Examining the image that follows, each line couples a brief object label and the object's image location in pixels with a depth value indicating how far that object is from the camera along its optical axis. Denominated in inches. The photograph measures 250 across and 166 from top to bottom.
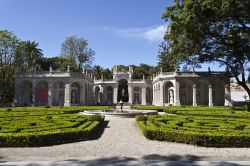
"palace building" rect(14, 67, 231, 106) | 1505.3
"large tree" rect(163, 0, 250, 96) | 860.8
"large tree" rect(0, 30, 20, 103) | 1541.4
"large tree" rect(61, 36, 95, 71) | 1883.6
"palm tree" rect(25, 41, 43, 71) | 2002.0
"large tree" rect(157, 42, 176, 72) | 2186.5
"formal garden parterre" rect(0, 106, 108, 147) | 365.2
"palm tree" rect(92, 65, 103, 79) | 2484.2
